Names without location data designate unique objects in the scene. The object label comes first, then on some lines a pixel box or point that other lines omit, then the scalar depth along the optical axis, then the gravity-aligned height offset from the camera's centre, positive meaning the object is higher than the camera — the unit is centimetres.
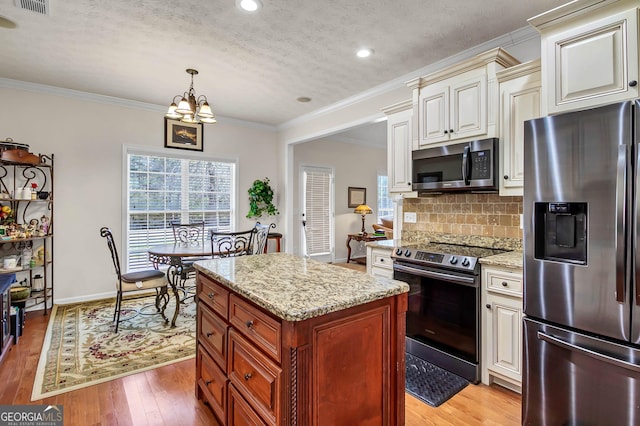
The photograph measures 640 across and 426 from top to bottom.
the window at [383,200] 797 +30
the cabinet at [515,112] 231 +73
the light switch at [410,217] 355 -6
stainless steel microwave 249 +37
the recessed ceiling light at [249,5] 230 +150
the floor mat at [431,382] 222 -126
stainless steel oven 236 -71
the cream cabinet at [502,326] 215 -79
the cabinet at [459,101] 250 +93
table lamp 714 +4
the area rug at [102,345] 243 -122
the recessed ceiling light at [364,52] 303 +152
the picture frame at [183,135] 484 +118
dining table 341 -47
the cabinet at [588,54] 166 +87
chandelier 297 +95
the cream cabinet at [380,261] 306 -48
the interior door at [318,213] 665 -3
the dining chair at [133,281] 327 -72
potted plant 556 +22
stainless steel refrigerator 151 -29
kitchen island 120 -57
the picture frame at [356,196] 741 +36
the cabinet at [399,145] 320 +68
